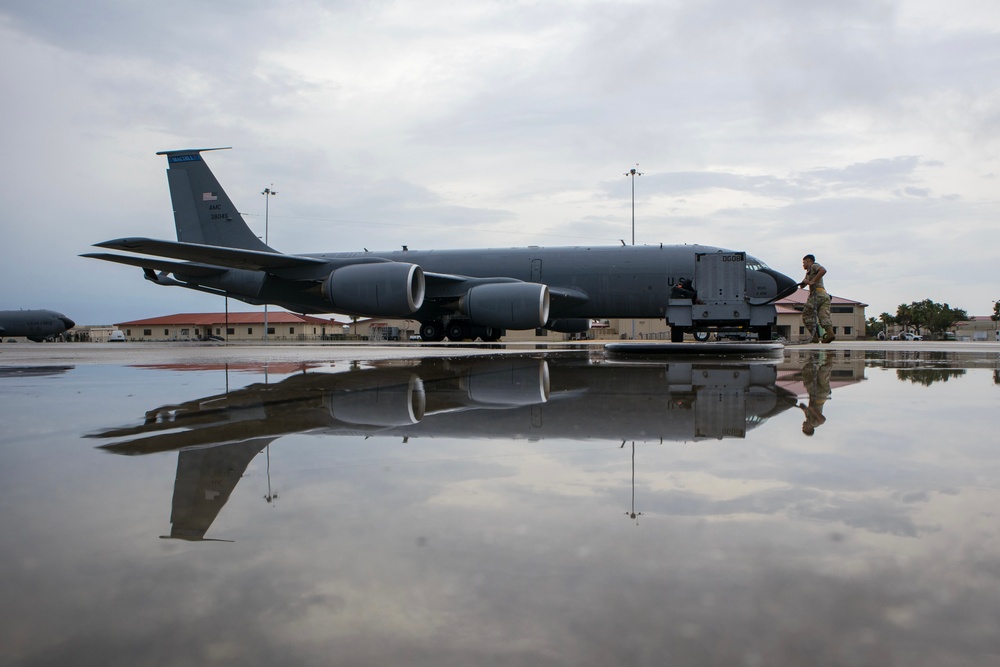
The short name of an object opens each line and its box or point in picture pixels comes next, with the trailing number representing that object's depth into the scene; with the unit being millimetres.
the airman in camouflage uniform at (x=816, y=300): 12047
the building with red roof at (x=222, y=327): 76125
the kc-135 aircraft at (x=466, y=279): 13344
